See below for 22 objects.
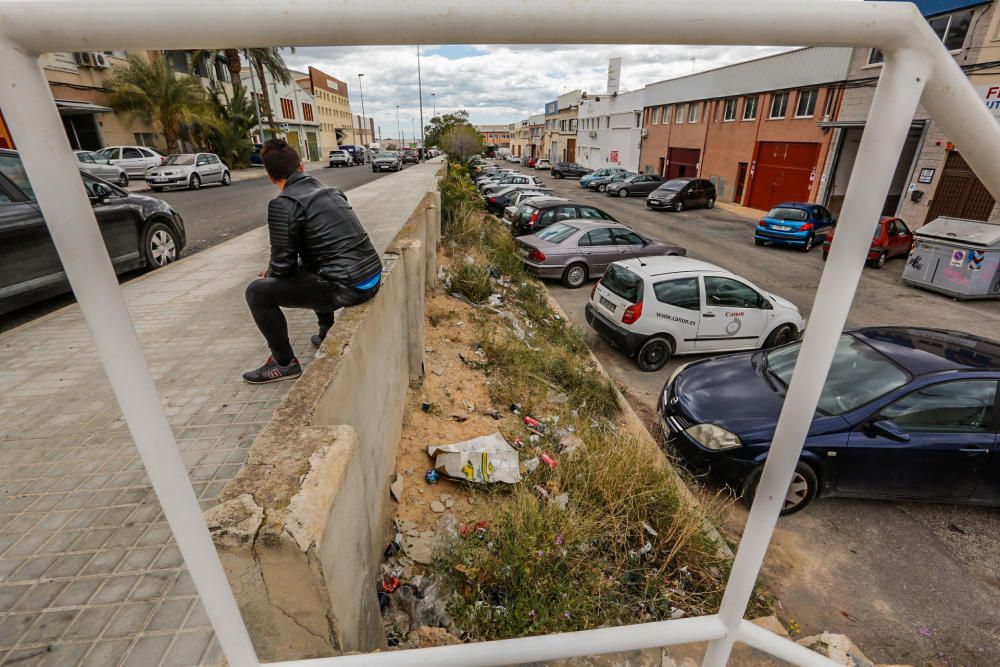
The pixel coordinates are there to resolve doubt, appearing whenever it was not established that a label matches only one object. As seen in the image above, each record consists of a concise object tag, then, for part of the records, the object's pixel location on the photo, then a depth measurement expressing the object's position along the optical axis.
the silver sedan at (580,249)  11.75
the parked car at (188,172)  20.09
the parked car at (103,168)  19.04
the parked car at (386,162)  35.03
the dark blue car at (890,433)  4.53
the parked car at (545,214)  13.59
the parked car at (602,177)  33.73
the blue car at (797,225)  15.94
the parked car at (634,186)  30.66
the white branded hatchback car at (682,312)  7.52
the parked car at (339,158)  43.59
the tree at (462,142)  32.94
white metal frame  0.60
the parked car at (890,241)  14.09
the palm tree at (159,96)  25.11
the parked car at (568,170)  43.95
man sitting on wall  3.36
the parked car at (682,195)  24.92
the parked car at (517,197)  17.10
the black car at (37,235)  5.11
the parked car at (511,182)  22.83
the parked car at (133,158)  22.05
